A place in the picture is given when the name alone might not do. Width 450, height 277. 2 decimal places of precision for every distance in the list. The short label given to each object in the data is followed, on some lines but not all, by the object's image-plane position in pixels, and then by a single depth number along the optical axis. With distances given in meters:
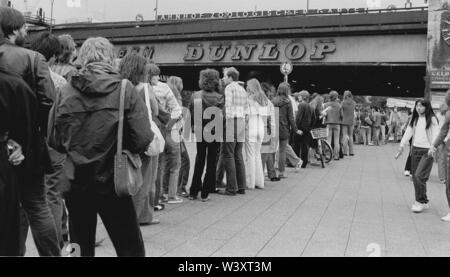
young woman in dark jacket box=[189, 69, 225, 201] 8.43
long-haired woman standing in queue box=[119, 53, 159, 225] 5.47
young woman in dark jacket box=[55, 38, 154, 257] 3.53
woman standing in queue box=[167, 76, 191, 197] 8.42
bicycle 14.42
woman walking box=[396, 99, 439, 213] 8.26
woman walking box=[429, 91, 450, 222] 7.91
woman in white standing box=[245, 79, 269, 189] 9.86
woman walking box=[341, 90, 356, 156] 17.44
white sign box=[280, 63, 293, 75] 20.31
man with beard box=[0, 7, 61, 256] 3.79
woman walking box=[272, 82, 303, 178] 11.69
